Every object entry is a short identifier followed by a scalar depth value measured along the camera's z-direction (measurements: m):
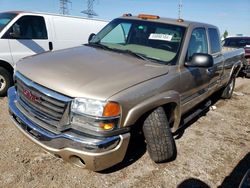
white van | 4.15
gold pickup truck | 1.85
